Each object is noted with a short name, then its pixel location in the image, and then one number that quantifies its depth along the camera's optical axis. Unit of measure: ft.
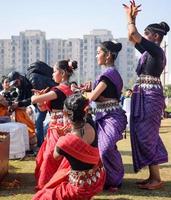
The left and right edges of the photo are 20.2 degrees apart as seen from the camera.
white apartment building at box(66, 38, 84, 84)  310.86
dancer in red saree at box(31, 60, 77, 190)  17.72
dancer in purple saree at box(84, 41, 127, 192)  18.20
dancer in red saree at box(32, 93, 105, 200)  13.32
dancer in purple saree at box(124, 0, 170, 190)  18.76
